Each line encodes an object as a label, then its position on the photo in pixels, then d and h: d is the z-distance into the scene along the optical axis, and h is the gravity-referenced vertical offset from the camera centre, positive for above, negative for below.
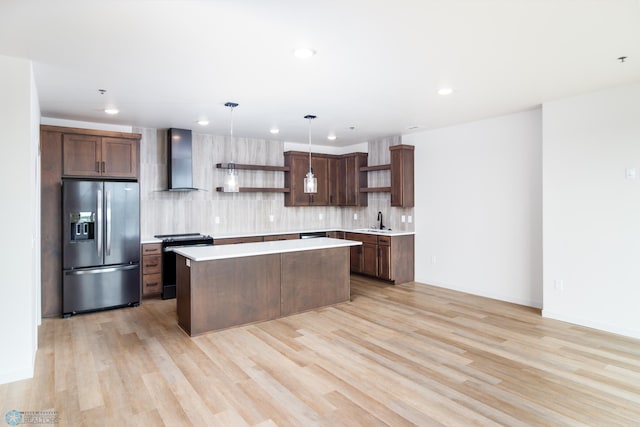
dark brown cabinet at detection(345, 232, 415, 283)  6.24 -0.79
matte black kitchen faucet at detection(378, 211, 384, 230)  7.14 -0.19
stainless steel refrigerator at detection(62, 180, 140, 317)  4.58 -0.40
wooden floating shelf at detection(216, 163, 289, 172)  6.34 +0.85
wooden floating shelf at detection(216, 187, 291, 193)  6.43 +0.44
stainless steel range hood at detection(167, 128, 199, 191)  5.74 +0.86
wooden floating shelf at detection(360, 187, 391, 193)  6.80 +0.46
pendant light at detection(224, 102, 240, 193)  3.88 +0.34
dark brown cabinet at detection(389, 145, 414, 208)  6.42 +0.67
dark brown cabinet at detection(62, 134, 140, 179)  4.74 +0.79
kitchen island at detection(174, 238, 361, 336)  3.95 -0.82
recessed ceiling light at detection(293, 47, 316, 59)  2.86 +1.30
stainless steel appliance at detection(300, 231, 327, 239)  6.86 -0.41
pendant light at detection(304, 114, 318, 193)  4.30 +0.35
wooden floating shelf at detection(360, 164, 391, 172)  6.81 +0.88
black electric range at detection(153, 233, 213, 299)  5.38 -0.73
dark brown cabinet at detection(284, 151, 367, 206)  7.10 +0.72
